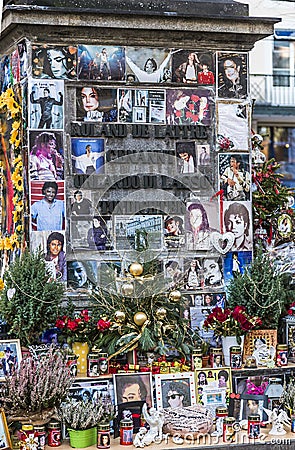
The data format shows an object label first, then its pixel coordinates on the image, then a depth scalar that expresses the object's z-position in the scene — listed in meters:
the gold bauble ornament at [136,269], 11.75
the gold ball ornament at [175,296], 11.85
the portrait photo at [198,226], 12.48
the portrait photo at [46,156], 11.97
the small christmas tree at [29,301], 11.29
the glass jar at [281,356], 11.83
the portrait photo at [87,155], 12.15
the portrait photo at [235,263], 12.53
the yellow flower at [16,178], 12.23
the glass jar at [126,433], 10.57
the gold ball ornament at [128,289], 11.71
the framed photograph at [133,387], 11.09
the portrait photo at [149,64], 12.27
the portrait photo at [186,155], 12.53
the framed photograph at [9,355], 11.08
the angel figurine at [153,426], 10.54
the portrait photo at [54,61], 11.97
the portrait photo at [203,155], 12.55
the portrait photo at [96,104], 12.17
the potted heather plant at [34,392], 10.47
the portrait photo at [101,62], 12.13
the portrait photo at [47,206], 11.94
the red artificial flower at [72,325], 11.42
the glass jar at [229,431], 10.72
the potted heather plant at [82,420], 10.48
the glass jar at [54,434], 10.56
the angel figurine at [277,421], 10.91
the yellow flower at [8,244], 12.48
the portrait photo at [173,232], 12.43
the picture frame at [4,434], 10.24
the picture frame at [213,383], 11.33
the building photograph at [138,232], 12.22
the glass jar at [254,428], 10.75
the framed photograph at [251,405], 11.14
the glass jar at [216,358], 11.60
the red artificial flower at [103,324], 11.47
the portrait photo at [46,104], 11.97
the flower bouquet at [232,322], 11.69
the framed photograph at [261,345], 11.75
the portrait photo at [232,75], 12.63
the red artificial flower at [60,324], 11.43
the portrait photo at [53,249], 11.92
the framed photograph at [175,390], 11.23
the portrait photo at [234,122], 12.63
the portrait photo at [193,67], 12.44
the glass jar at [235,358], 11.61
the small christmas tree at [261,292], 11.87
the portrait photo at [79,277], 12.04
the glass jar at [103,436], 10.41
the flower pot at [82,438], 10.48
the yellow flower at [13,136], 12.26
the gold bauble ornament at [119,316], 11.51
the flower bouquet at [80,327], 11.45
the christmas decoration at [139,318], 11.59
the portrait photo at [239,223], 12.57
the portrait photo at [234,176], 12.57
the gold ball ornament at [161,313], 11.68
